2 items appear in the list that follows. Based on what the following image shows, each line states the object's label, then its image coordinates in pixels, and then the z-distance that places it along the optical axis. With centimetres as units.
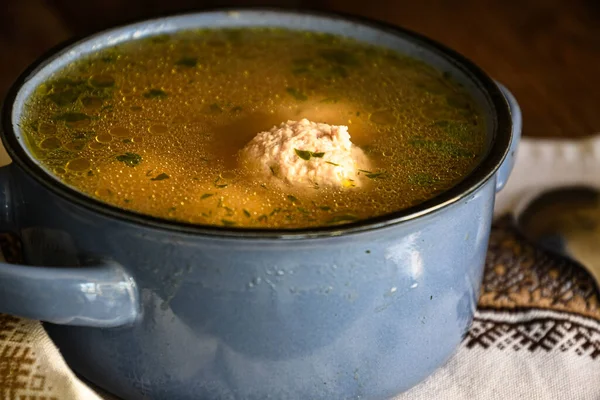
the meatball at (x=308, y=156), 39
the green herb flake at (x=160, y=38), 48
